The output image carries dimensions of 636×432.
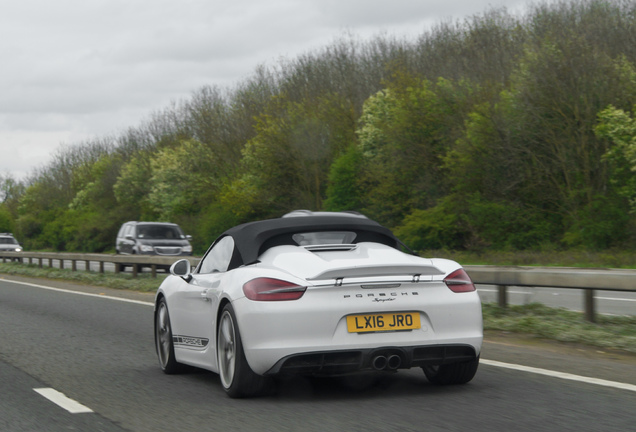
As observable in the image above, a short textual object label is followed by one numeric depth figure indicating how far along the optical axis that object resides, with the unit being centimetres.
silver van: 3039
